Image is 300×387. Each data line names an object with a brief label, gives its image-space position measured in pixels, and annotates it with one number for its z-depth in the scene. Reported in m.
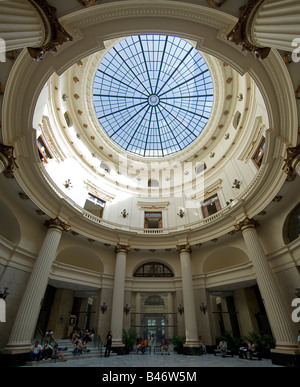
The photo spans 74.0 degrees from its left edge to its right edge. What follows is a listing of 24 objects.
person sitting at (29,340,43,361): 9.76
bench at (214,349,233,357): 13.97
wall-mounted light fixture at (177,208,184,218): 20.47
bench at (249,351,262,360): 11.84
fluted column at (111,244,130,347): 14.09
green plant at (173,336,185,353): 14.69
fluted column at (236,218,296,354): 9.96
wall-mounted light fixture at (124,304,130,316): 16.15
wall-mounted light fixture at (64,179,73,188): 17.32
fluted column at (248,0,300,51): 4.82
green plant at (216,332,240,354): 14.18
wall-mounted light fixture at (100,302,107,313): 15.42
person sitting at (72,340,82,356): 11.87
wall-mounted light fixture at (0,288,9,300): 10.61
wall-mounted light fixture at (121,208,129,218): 20.47
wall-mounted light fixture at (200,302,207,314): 15.67
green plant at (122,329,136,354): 14.28
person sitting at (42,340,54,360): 10.37
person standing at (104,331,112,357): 12.53
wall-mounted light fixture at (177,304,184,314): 16.15
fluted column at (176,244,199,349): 14.15
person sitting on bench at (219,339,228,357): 13.09
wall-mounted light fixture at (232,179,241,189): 17.08
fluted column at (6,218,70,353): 9.74
